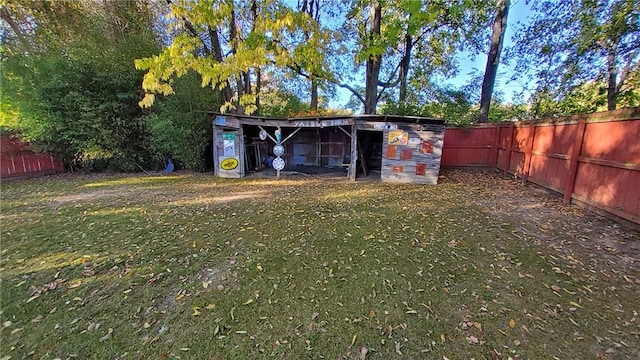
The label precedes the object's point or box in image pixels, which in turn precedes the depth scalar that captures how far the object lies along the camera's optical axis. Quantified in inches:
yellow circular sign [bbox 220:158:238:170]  378.3
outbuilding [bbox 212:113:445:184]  331.9
